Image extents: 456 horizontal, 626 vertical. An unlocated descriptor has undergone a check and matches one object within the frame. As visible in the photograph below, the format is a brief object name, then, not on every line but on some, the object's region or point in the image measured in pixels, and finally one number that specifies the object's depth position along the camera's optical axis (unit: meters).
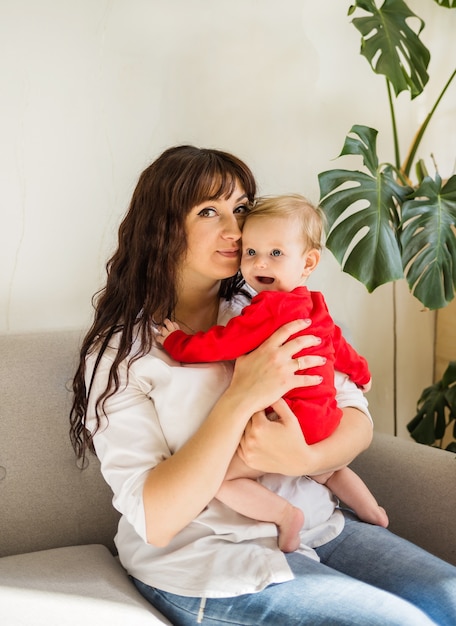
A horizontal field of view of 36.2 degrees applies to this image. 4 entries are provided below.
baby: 1.38
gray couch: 1.60
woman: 1.28
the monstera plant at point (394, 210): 1.80
